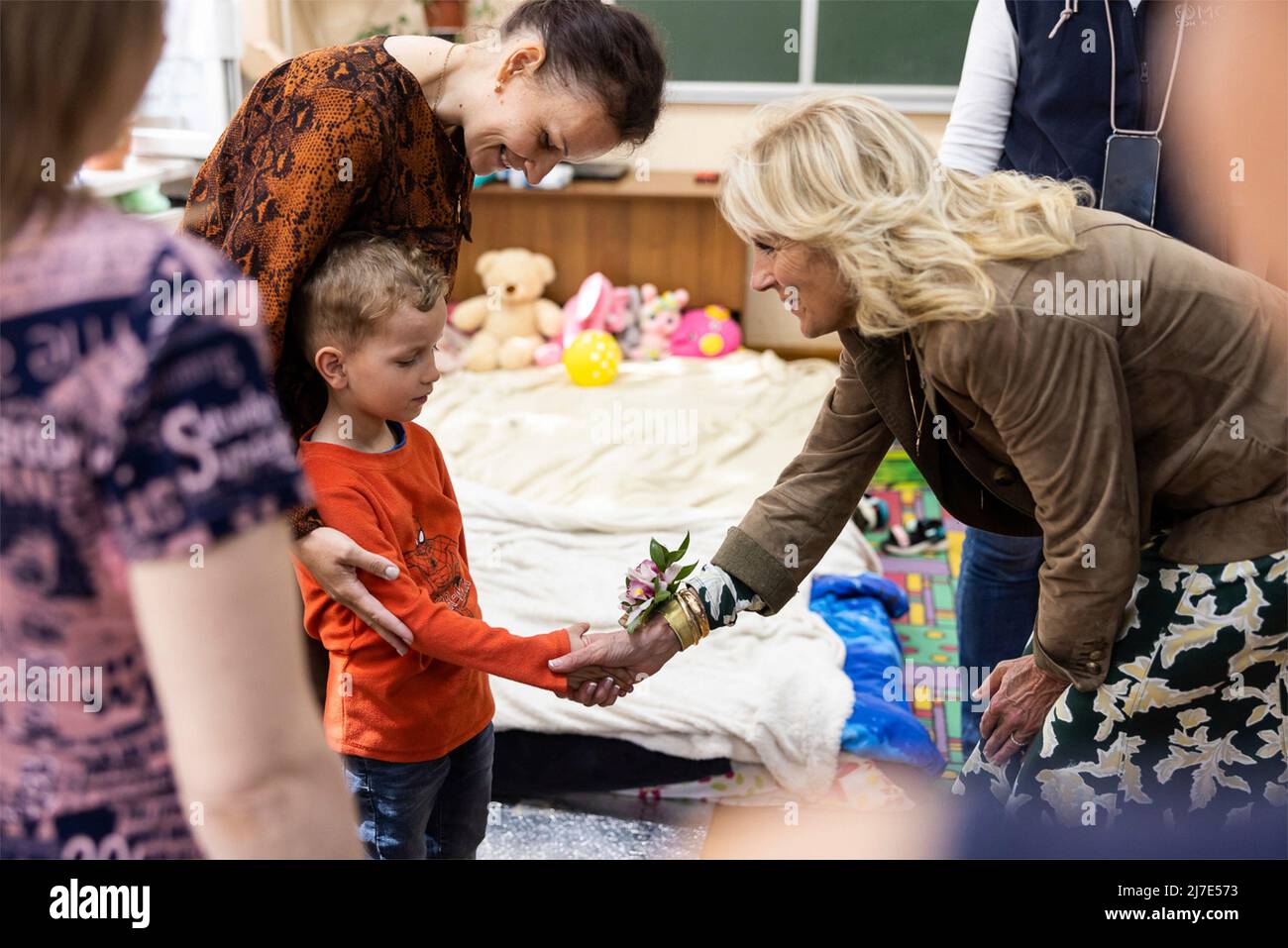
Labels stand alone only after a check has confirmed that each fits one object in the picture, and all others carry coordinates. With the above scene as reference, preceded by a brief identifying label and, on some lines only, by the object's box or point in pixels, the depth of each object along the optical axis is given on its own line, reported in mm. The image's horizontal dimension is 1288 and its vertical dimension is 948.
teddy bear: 4266
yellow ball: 3951
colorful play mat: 2475
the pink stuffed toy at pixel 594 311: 4258
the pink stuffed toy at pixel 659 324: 4289
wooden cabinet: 4371
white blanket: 2160
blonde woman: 1209
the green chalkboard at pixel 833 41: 4207
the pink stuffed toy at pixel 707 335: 4281
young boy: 1295
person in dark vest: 1606
